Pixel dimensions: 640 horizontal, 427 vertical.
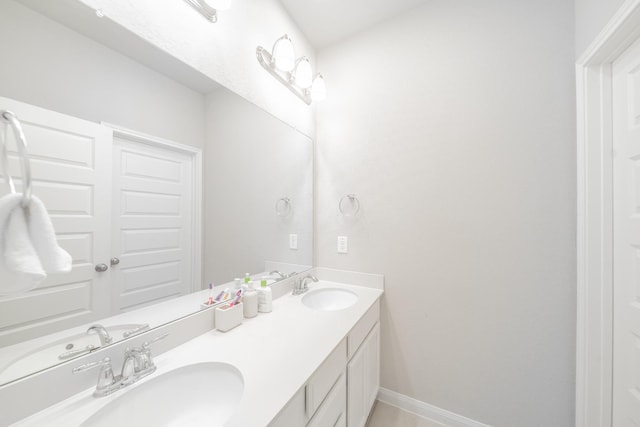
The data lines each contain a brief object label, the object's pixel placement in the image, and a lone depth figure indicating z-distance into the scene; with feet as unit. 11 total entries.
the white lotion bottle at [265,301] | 3.86
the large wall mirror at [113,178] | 1.91
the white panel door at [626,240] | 2.83
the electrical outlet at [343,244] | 5.49
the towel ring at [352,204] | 5.38
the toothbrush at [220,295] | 3.41
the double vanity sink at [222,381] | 1.91
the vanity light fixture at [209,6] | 3.08
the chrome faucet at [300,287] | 4.83
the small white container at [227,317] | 3.18
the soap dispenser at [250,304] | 3.60
